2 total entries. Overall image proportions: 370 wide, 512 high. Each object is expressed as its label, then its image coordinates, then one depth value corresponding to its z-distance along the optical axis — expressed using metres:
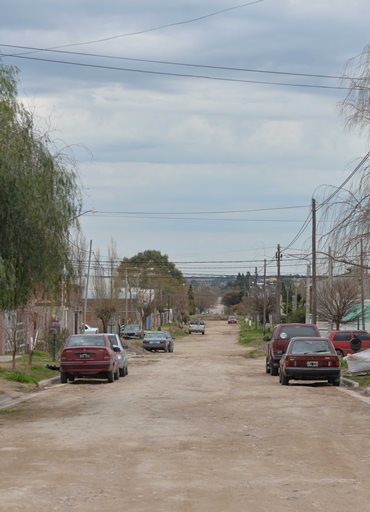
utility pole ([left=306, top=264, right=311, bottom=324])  72.29
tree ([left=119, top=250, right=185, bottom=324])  102.28
